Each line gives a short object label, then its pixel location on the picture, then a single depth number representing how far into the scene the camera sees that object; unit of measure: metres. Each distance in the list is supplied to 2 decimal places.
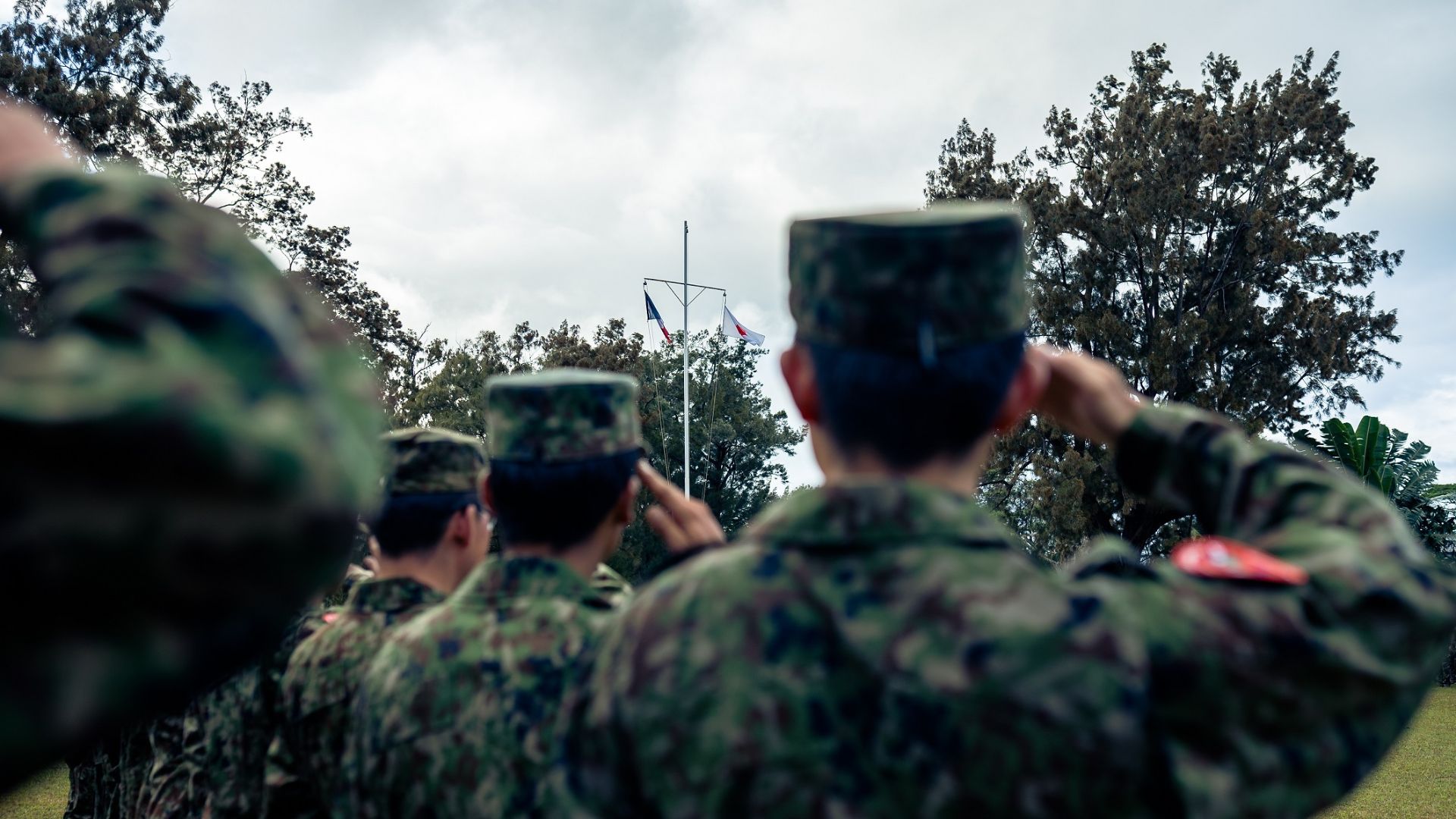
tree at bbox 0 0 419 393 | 17.80
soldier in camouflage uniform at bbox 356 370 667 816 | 2.43
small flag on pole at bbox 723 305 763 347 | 32.47
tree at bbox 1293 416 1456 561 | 28.72
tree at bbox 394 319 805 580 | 39.25
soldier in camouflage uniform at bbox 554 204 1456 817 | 1.32
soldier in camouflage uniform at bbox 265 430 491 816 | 3.22
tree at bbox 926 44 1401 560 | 26.55
